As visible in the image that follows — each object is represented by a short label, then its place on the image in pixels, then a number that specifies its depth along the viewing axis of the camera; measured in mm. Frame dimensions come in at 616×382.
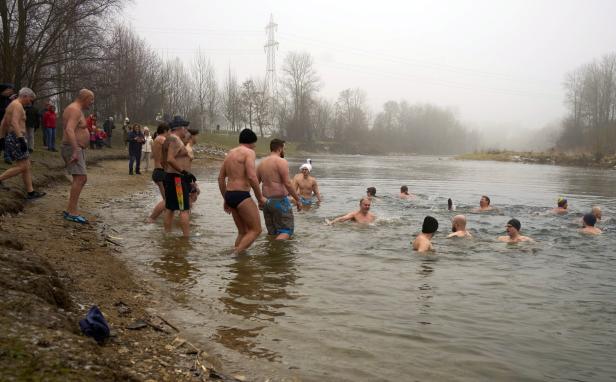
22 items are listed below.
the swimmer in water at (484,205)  14078
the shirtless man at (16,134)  7750
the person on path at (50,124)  18625
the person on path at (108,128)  28422
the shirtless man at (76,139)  7052
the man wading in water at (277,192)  7824
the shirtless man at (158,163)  9281
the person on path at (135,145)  17609
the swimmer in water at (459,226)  9739
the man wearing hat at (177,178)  7728
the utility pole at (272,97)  84750
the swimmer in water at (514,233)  9359
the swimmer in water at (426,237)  8172
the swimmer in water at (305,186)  13531
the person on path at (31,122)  14211
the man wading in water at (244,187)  6812
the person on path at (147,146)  20859
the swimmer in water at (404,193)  16281
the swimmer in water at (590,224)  10888
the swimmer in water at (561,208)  13734
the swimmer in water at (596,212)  12000
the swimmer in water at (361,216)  10805
